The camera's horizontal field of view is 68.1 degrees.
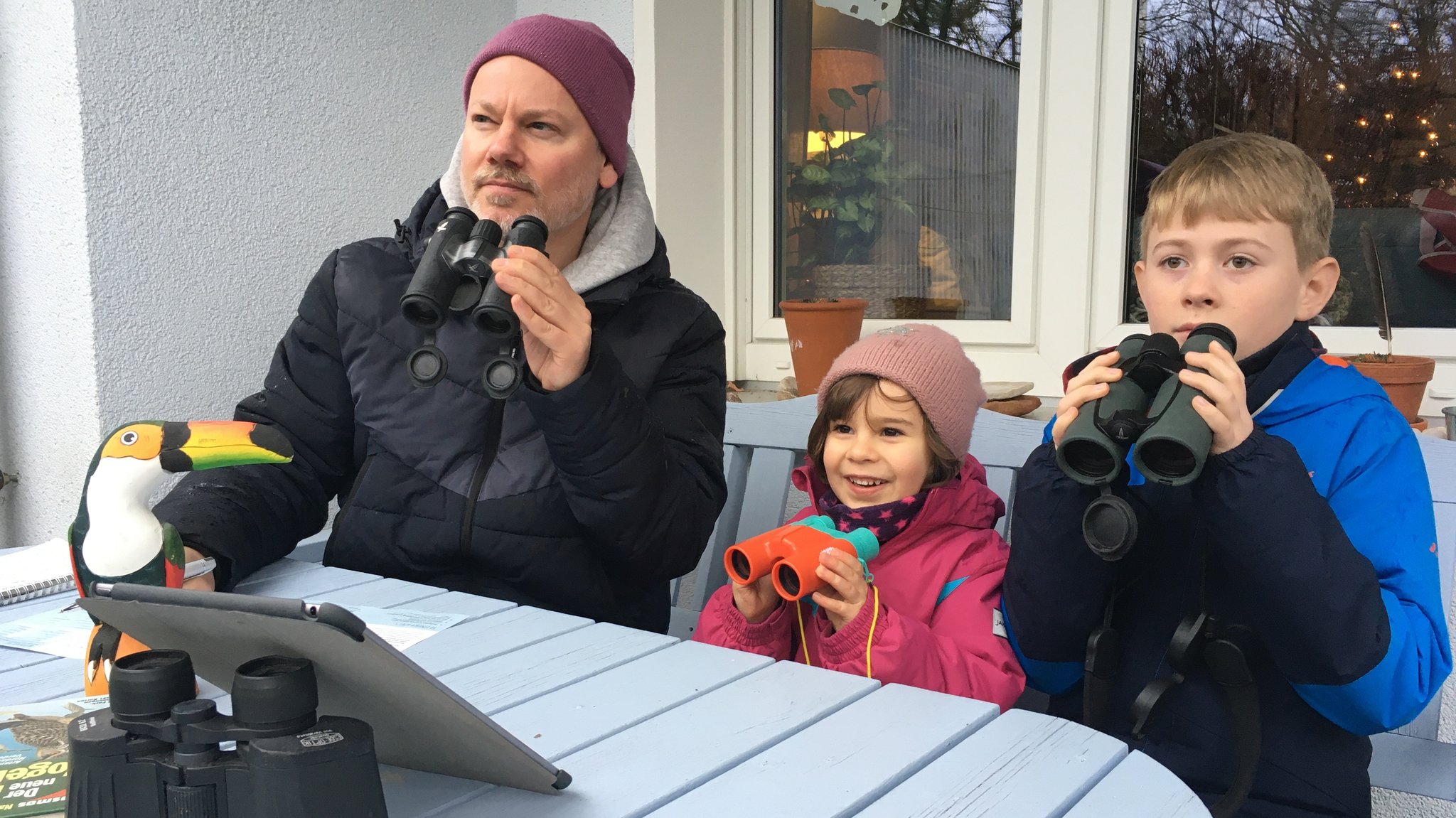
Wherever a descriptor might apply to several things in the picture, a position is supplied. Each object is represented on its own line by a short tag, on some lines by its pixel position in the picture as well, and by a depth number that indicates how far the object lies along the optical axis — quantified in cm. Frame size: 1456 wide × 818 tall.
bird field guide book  72
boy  106
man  146
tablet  60
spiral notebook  130
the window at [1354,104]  200
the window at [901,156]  244
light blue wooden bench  177
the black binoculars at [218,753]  59
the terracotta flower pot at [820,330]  230
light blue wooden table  74
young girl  135
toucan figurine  100
